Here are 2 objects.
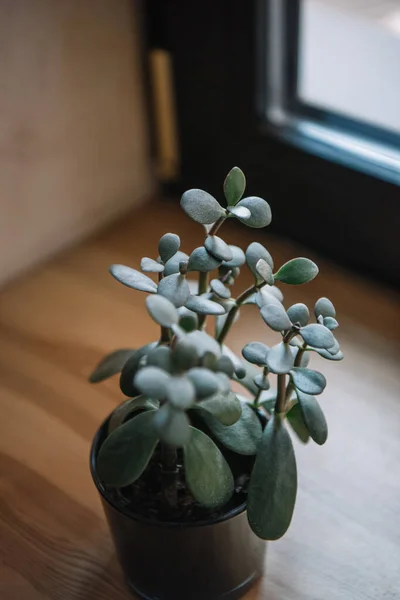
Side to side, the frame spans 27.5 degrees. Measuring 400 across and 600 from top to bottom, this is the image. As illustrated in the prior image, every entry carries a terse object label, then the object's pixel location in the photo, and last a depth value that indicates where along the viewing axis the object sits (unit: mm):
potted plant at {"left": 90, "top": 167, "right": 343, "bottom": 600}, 599
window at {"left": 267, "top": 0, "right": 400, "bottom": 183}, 1062
